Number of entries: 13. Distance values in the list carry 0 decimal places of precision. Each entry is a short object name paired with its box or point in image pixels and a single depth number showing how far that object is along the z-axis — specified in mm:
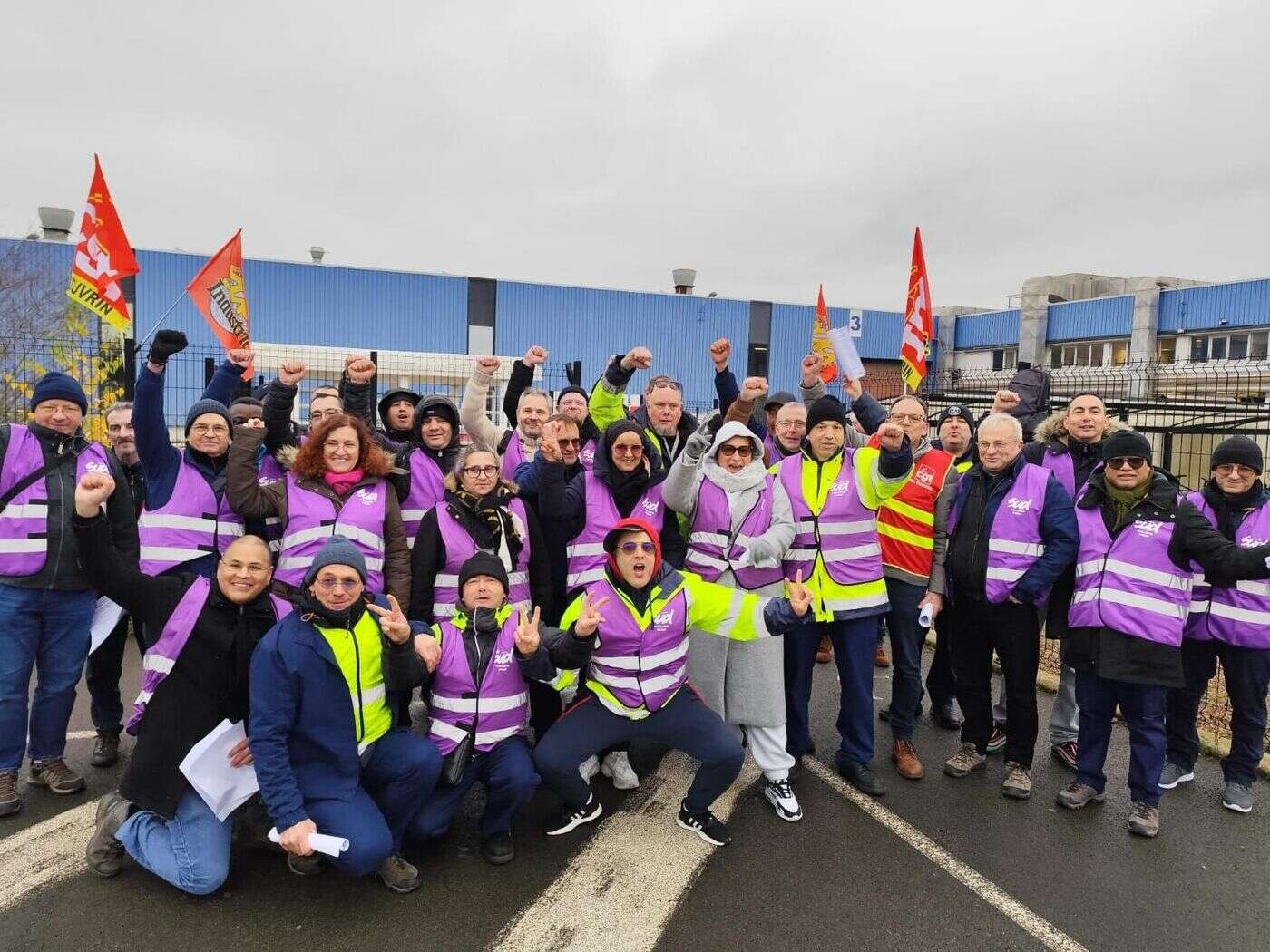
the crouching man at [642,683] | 3613
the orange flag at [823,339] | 6322
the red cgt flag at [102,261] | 6273
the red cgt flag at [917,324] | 7449
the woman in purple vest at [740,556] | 3957
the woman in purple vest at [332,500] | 3787
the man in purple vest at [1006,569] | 4066
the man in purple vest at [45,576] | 3727
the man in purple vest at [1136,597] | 3777
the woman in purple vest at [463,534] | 3842
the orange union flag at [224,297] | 6793
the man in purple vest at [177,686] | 3154
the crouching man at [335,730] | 3074
